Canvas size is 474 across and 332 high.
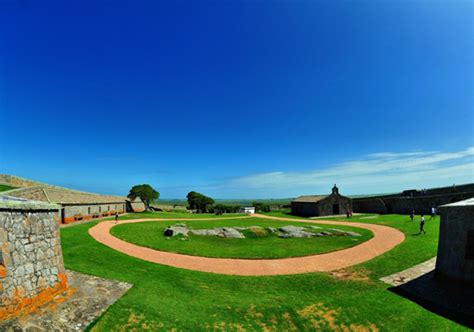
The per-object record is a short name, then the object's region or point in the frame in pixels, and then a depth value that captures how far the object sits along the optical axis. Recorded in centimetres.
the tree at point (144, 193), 5025
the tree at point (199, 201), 5900
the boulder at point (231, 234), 2117
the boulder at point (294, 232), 2157
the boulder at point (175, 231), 2151
